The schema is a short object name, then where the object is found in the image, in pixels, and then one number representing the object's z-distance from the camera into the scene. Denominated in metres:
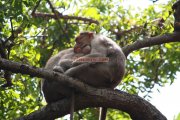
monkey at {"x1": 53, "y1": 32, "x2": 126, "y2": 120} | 12.77
